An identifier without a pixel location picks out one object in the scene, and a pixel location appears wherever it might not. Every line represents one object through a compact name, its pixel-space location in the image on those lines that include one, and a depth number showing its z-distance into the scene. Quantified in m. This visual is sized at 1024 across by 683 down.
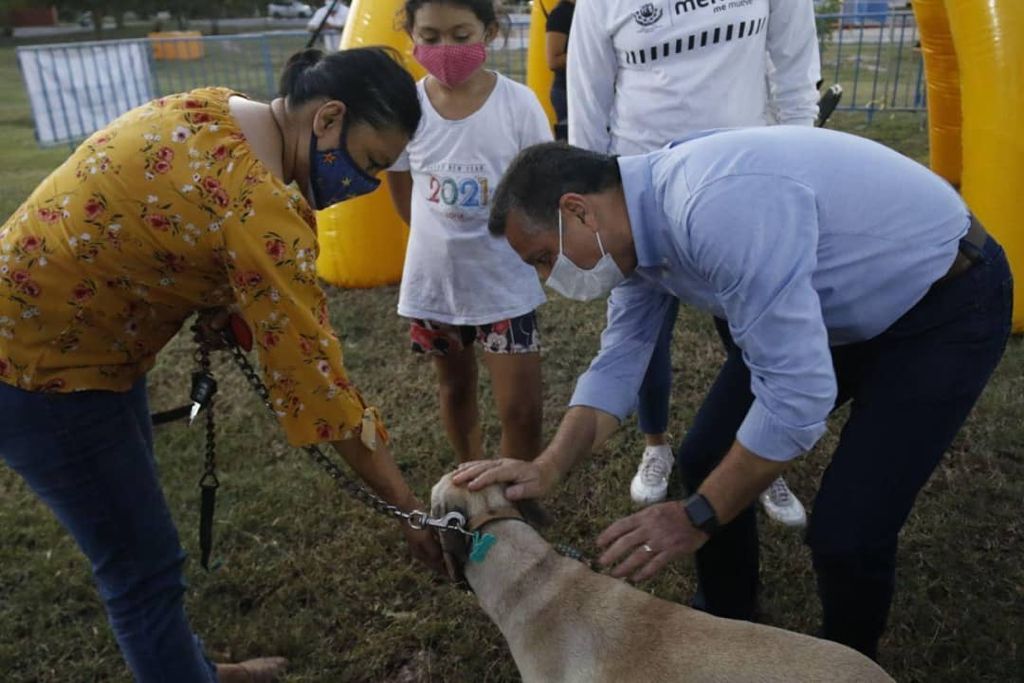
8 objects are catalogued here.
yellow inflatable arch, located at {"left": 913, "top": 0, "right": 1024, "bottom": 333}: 4.58
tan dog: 1.81
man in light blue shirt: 1.75
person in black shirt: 6.07
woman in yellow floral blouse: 1.79
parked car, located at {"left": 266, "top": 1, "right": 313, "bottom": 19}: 52.62
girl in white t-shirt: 3.14
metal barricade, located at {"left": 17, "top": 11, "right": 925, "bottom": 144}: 11.09
